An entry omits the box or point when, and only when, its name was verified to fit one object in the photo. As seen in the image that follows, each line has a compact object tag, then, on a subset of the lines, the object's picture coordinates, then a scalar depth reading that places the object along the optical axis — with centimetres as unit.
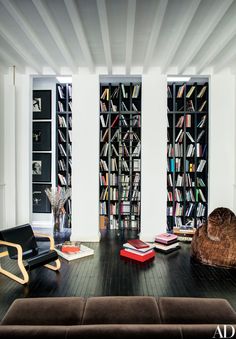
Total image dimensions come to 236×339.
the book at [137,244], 383
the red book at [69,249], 388
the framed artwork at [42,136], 580
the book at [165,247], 410
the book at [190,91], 546
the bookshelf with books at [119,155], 546
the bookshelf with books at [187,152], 546
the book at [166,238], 418
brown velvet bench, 115
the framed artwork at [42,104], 579
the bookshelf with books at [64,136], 563
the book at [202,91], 546
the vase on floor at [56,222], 448
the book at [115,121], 546
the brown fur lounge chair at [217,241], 347
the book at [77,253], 376
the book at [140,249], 376
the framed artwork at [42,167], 585
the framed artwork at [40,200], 590
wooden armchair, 296
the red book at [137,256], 371
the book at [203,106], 545
